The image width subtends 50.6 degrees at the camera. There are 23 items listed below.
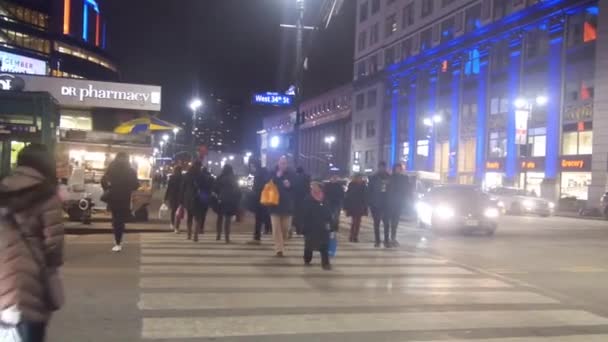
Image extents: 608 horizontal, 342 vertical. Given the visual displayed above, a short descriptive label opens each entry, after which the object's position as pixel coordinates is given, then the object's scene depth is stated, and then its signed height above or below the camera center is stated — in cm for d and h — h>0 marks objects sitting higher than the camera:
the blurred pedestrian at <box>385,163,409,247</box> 1406 -50
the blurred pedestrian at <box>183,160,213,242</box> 1393 -69
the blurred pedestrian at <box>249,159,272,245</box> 1433 -57
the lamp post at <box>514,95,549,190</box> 4302 +469
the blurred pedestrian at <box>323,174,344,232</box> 1586 -56
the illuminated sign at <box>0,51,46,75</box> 6631 +1025
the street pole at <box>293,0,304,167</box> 2291 +349
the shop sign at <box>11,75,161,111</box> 1952 +213
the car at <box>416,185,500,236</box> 1836 -107
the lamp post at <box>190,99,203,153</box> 3434 +277
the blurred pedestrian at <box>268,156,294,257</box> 1163 -75
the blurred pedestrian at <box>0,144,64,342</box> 372 -56
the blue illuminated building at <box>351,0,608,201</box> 4331 +710
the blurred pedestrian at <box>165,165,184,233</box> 1573 -73
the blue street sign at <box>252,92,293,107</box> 2498 +268
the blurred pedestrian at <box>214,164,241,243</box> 1370 -62
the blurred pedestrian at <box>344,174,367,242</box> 1580 -79
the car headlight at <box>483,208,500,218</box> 1839 -108
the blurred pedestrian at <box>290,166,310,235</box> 1189 -42
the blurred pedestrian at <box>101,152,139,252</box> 1118 -46
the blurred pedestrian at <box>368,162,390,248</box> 1412 -62
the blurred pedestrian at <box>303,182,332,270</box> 1052 -93
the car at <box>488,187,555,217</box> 3462 -149
